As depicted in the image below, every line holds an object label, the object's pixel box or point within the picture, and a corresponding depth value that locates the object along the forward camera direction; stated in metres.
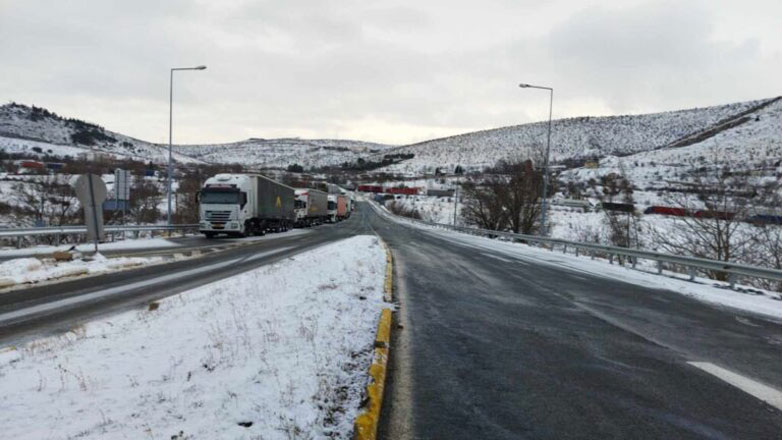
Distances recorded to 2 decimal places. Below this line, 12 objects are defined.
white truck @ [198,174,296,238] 26.95
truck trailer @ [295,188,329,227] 49.06
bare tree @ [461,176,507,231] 45.24
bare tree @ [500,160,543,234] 42.62
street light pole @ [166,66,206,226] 29.16
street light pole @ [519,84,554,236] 29.45
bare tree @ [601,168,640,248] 27.78
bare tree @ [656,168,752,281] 19.20
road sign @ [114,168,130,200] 25.09
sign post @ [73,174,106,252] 14.08
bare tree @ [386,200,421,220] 93.66
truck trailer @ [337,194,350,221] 71.75
